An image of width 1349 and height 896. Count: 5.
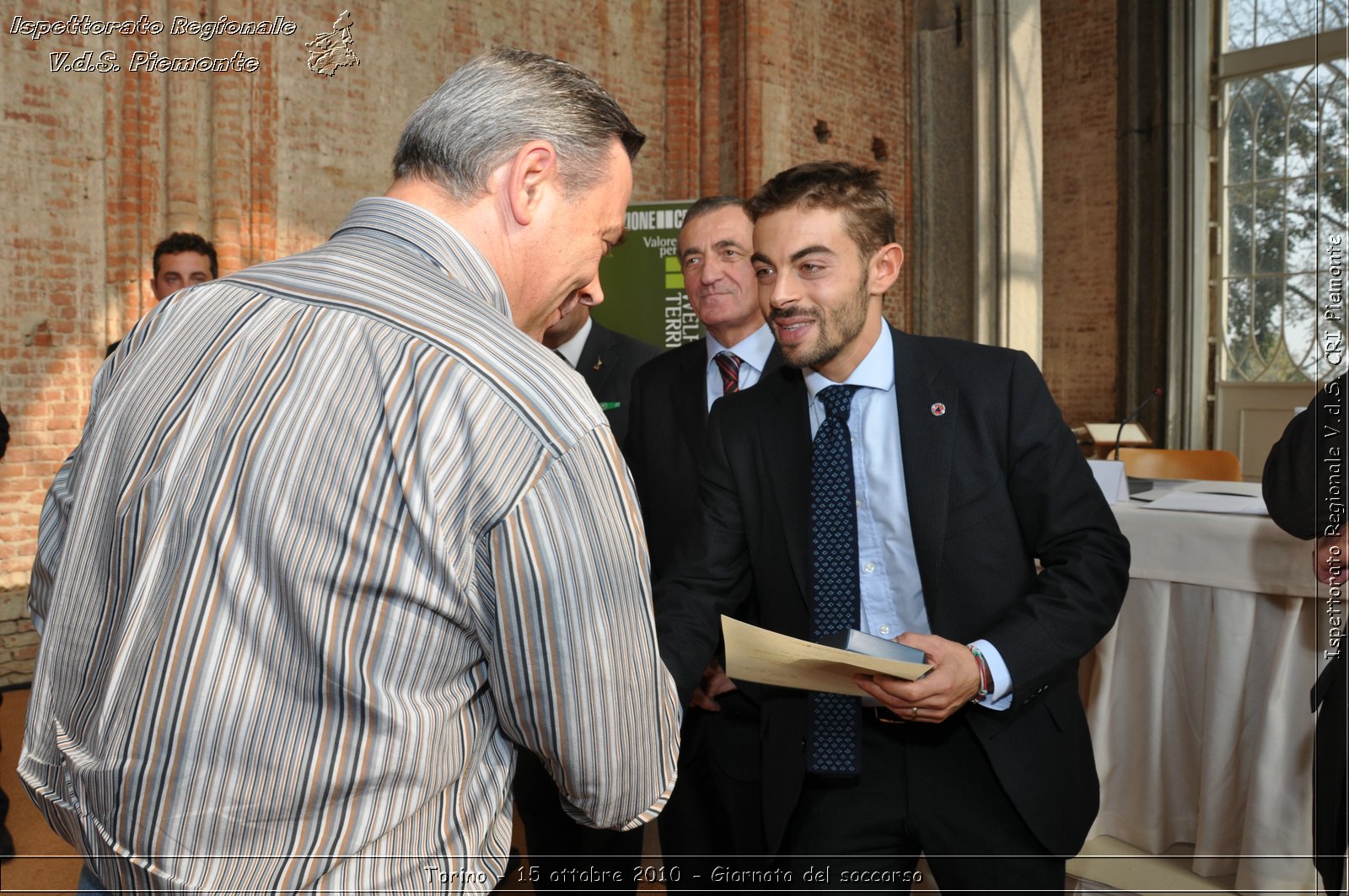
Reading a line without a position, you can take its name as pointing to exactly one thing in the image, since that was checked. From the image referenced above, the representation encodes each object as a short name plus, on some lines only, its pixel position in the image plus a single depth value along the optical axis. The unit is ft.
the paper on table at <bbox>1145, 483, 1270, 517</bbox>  10.99
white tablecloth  9.93
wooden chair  19.47
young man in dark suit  6.82
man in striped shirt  3.39
